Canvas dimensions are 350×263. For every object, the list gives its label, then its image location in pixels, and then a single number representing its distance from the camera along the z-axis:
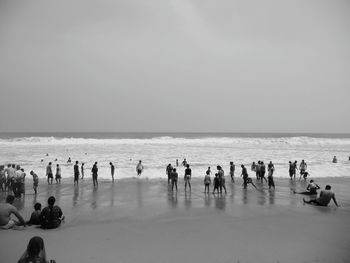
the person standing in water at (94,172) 18.23
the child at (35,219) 9.25
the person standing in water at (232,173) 20.27
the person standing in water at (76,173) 18.59
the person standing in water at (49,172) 18.66
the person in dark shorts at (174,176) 16.53
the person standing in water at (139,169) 21.94
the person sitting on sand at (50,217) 8.93
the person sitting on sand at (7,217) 8.59
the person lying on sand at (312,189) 15.07
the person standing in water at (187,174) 16.84
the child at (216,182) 15.45
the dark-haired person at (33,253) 5.12
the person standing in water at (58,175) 19.02
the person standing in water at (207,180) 15.67
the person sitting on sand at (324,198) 12.50
